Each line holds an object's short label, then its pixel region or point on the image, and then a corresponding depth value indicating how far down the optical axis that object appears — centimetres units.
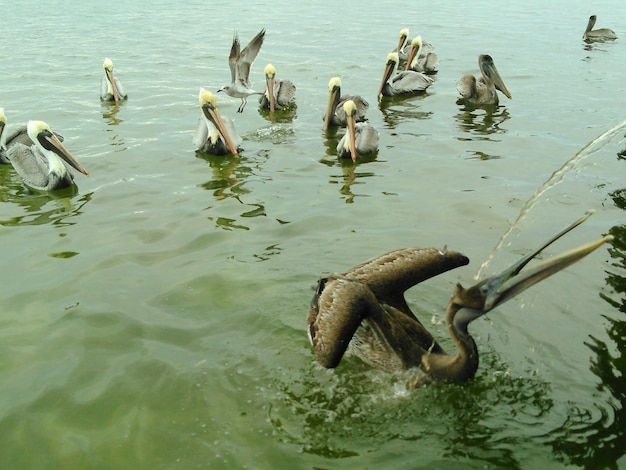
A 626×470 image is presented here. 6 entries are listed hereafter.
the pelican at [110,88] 1136
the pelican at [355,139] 848
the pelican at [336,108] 991
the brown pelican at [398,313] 349
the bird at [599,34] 1717
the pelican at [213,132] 879
